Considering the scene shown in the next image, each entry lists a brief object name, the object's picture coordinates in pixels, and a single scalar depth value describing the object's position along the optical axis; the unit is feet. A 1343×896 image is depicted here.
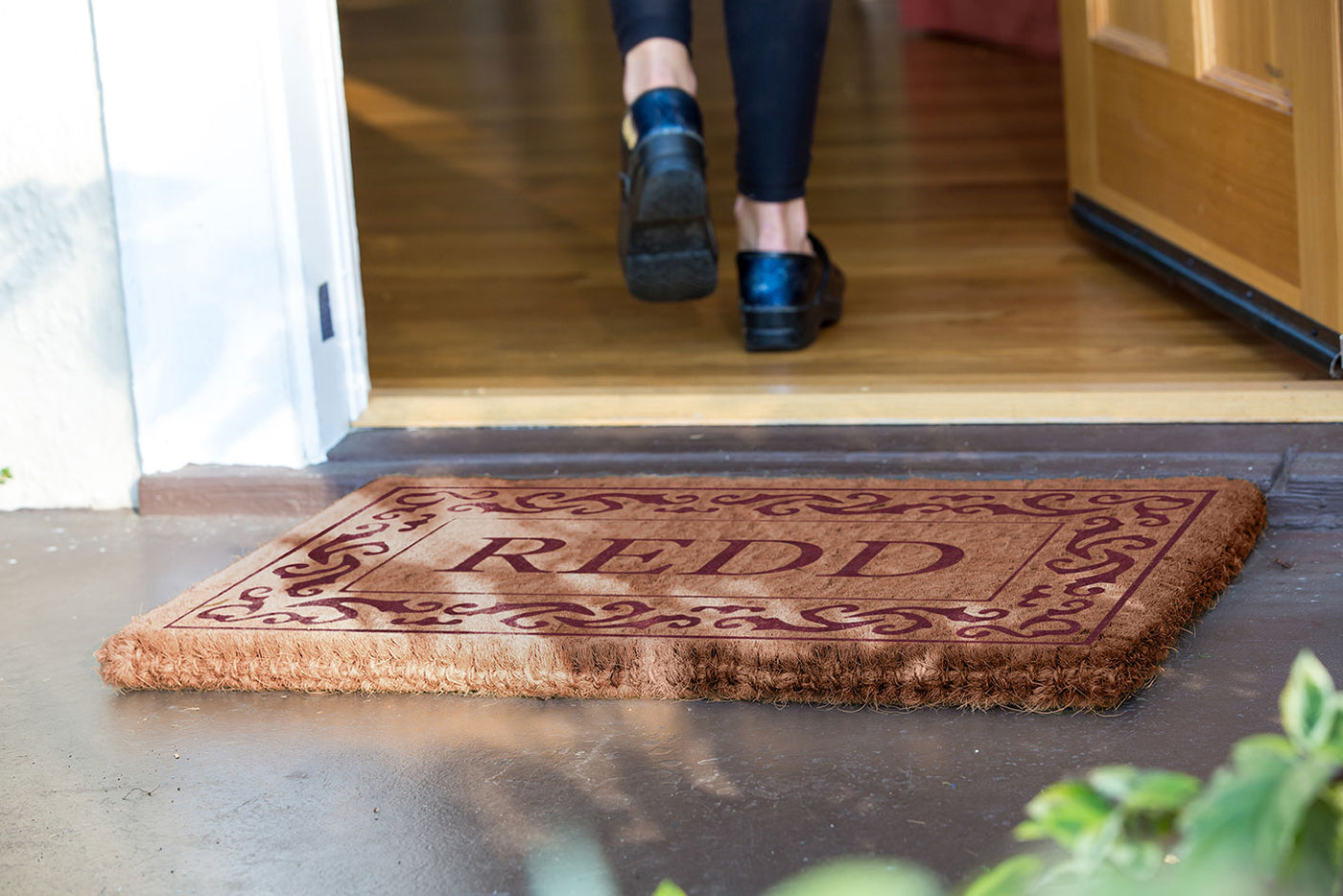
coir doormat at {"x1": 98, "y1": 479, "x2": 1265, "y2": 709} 10.33
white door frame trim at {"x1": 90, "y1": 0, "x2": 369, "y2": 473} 11.70
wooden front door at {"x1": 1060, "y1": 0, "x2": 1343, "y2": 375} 11.46
